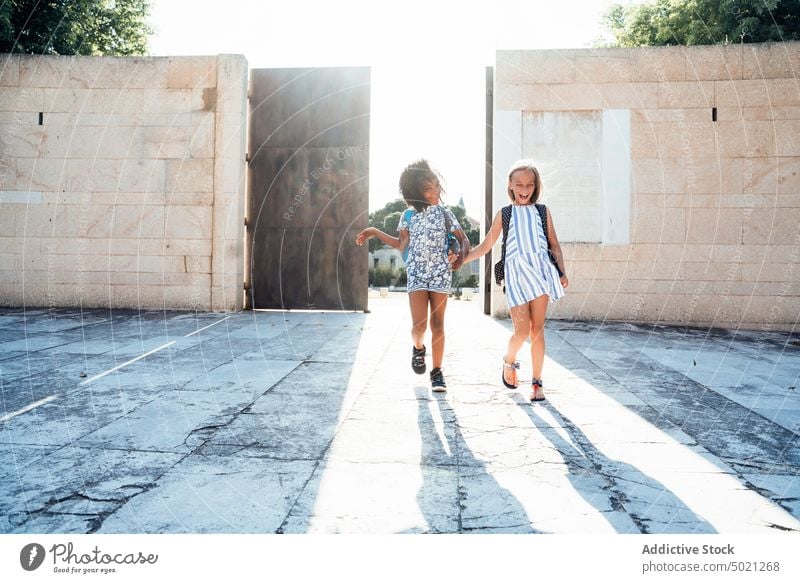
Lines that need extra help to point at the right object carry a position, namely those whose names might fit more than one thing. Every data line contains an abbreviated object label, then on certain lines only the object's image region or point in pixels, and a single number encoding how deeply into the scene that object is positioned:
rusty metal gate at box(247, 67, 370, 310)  8.48
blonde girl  3.66
